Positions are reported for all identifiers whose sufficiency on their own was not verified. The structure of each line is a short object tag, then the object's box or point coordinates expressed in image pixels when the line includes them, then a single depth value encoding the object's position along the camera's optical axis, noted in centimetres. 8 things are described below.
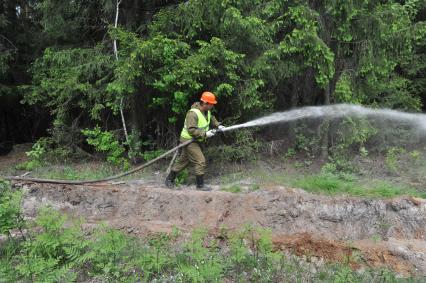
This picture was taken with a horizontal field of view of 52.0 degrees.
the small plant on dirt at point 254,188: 864
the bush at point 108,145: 1025
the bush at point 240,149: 973
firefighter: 861
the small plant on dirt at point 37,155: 1066
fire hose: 891
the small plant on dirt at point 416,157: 952
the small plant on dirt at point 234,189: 871
